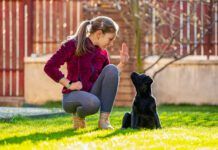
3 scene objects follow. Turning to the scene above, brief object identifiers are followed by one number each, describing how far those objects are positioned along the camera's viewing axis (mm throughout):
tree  17185
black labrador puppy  7677
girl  7720
